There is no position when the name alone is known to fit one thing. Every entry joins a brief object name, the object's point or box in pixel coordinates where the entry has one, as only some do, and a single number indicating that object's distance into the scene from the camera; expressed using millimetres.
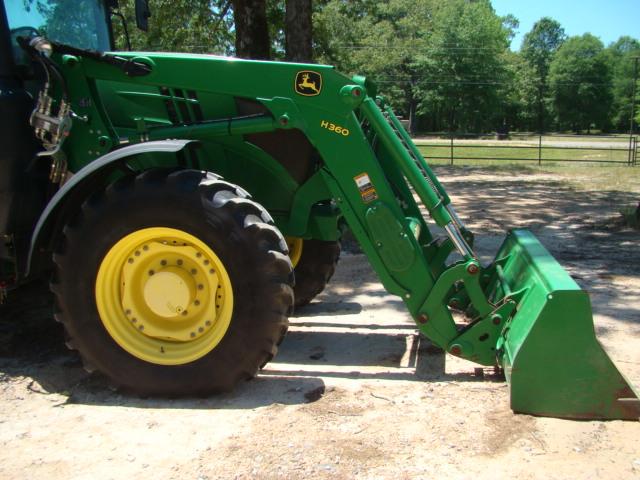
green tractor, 3334
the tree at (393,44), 49250
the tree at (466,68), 52625
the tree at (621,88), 63906
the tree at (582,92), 65438
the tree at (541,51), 65438
